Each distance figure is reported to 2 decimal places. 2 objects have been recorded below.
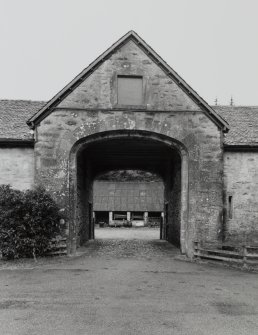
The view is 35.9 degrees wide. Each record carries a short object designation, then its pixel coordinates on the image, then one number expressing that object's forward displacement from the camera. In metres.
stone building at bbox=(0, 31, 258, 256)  15.90
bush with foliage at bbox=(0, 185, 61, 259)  14.17
